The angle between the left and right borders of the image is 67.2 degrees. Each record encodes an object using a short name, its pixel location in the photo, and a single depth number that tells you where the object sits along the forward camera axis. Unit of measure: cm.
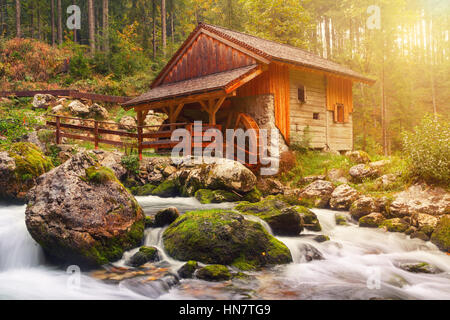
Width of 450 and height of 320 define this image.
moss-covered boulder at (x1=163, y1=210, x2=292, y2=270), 620
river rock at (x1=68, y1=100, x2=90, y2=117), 1940
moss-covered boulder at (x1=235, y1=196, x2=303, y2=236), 799
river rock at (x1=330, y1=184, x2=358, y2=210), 1051
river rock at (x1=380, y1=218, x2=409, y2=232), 852
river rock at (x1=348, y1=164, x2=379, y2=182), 1198
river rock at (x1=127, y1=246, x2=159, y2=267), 606
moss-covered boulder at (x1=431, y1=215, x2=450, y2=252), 739
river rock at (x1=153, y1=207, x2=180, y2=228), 750
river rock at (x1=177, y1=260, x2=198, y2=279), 562
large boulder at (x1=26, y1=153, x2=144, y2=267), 580
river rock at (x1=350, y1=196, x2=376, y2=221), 963
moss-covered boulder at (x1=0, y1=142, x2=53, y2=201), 900
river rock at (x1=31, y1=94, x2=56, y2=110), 1972
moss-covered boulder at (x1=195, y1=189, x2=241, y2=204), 1071
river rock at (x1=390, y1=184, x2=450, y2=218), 866
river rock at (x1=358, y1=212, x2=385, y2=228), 907
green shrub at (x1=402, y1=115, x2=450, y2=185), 918
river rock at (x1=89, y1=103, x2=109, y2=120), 2008
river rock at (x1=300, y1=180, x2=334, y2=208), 1099
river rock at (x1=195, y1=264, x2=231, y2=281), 550
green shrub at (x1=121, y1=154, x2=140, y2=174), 1315
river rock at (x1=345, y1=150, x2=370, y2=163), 1415
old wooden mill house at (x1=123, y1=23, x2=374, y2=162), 1379
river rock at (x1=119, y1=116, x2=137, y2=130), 1998
